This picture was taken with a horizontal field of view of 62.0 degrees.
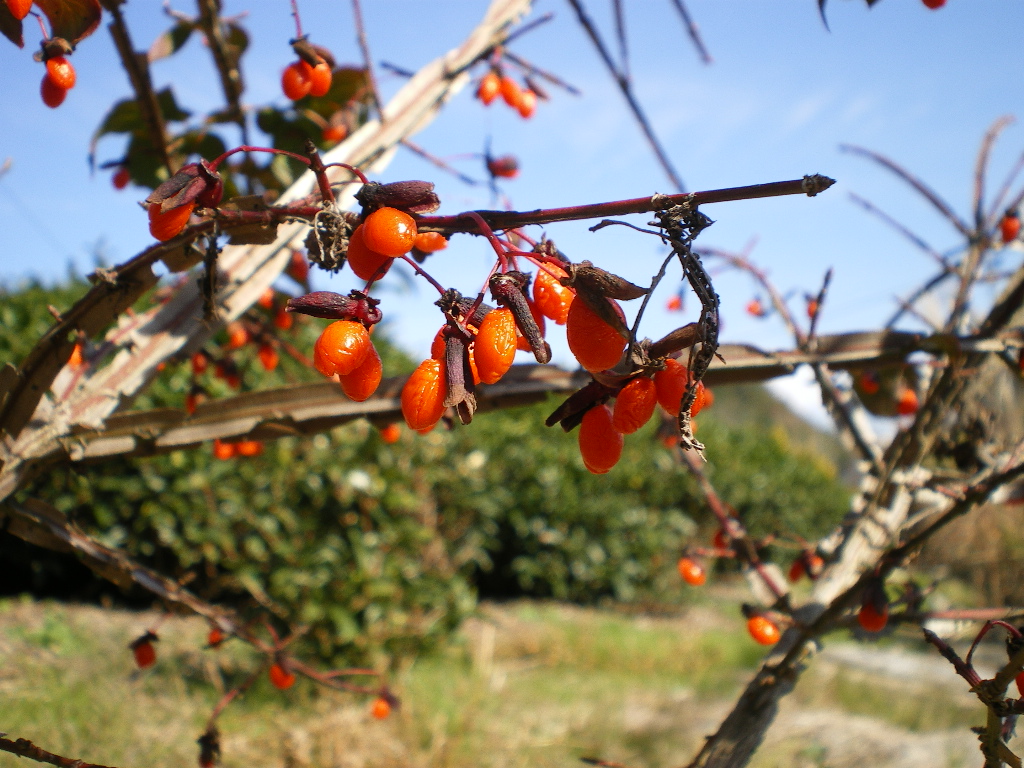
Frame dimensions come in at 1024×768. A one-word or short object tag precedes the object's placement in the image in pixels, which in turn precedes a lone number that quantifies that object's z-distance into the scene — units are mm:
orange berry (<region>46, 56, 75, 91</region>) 156
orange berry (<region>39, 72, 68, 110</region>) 158
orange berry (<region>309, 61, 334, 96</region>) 189
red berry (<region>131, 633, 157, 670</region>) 239
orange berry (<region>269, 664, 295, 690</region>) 252
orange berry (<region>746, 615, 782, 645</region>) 243
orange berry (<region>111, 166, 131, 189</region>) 245
